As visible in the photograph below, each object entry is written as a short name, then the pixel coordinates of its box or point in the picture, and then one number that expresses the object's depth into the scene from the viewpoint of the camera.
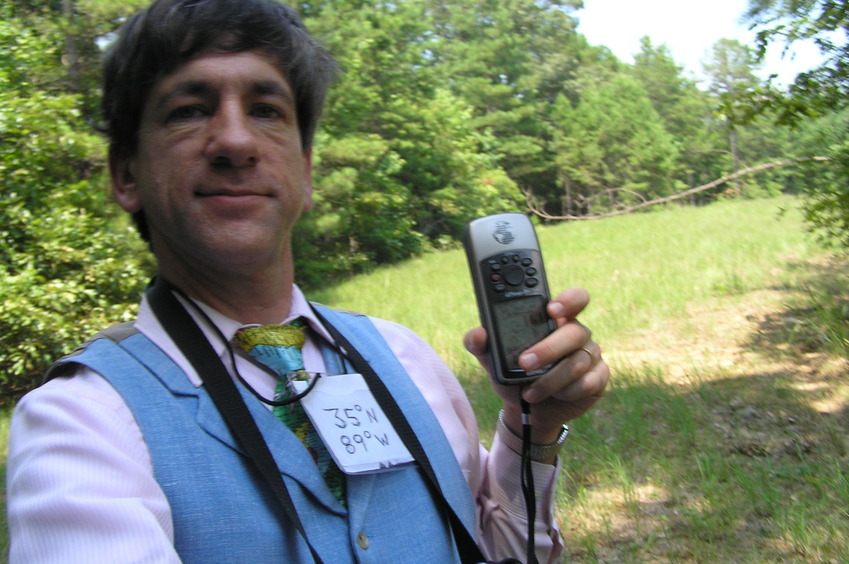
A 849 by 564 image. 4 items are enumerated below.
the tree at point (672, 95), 44.18
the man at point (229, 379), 1.05
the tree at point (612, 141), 38.56
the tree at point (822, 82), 4.33
